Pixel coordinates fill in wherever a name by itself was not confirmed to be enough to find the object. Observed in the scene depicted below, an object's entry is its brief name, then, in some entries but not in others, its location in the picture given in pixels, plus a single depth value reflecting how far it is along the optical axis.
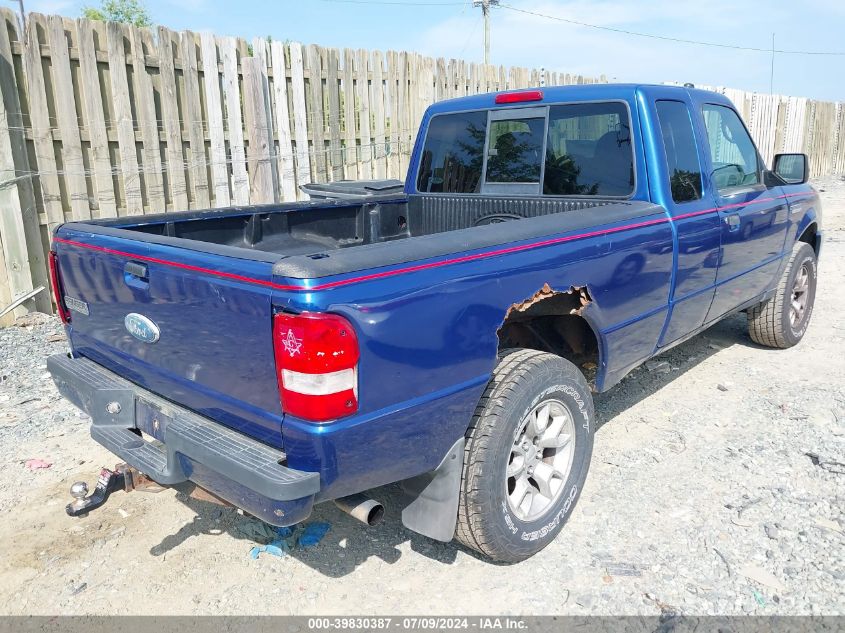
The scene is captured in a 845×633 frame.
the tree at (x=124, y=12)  36.97
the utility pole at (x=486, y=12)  32.22
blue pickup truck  2.15
